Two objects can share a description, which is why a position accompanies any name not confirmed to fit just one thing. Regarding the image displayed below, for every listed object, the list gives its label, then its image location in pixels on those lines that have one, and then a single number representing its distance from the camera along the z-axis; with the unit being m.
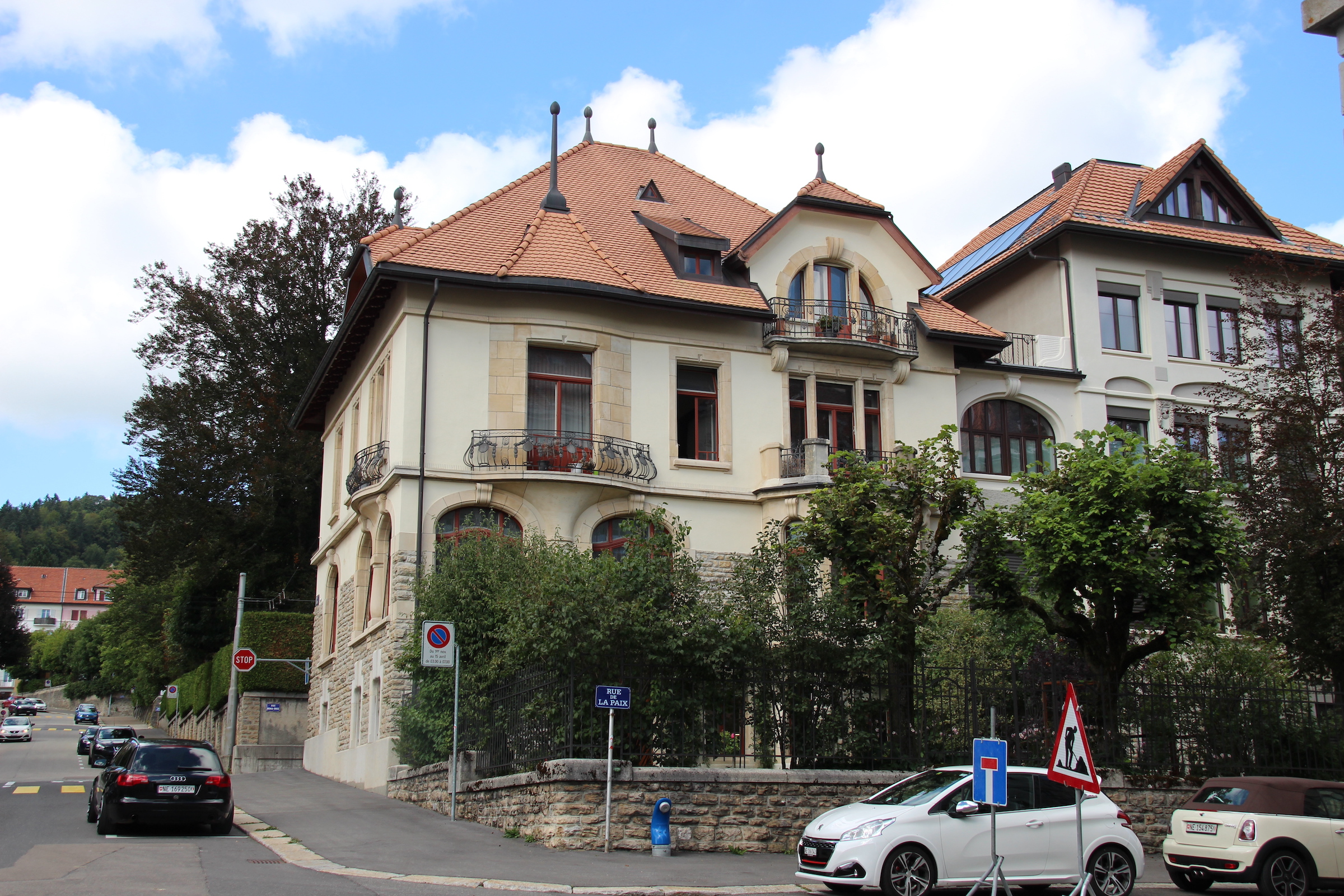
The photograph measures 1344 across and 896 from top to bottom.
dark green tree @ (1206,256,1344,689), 20.17
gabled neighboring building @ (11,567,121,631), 162.50
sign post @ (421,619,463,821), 18.78
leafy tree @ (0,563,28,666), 78.31
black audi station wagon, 17.59
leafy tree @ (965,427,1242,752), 19.11
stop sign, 34.31
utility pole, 36.31
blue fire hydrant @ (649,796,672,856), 15.39
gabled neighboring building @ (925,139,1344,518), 31.80
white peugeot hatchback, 13.00
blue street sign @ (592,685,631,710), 15.34
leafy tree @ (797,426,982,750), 18.44
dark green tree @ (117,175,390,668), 39.88
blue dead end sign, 11.85
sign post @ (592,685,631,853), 15.31
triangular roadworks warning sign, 11.78
